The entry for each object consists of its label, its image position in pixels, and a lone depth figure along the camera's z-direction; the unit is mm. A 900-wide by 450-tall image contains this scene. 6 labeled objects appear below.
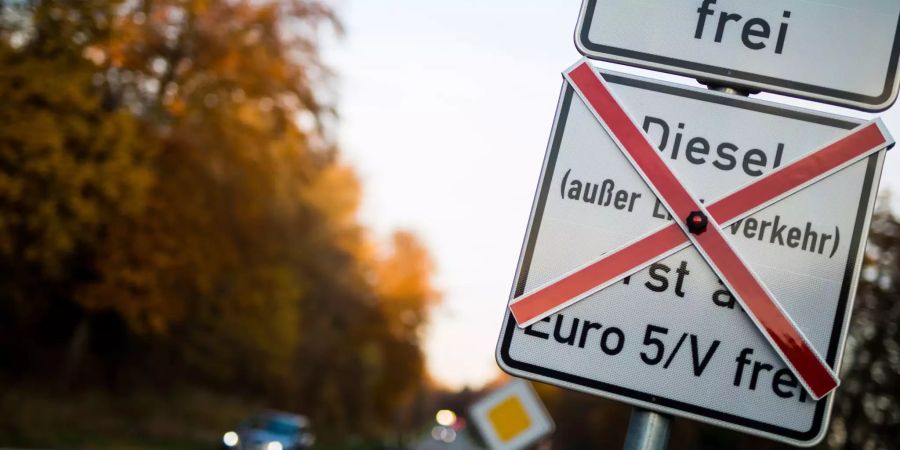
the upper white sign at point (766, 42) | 2213
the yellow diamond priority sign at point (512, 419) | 5273
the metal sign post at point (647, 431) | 2090
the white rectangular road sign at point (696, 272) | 2088
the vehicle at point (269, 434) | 25944
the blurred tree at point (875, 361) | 14227
